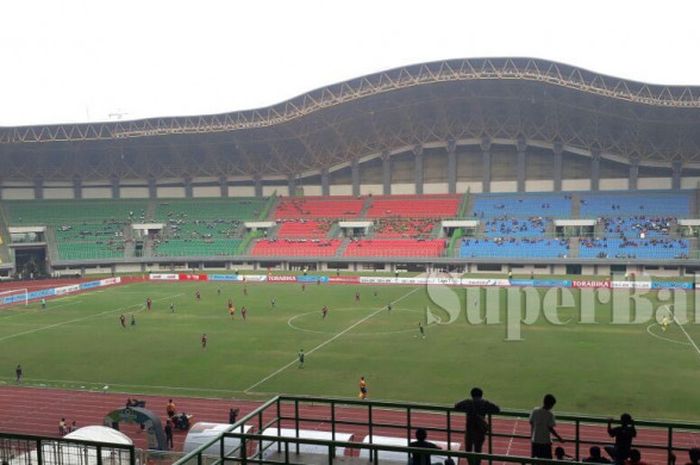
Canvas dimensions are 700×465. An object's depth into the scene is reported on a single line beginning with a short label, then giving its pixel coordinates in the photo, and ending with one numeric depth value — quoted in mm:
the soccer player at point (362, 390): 25984
